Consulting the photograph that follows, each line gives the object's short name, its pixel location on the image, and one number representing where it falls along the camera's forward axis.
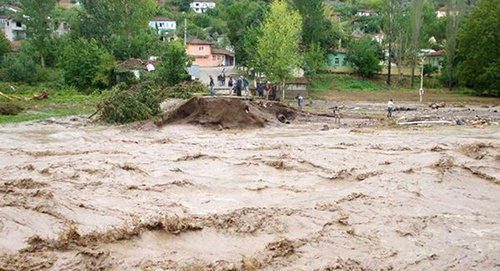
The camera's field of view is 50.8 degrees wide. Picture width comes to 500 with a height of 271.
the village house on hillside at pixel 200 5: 125.74
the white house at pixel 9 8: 89.66
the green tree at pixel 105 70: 43.81
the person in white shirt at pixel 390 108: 33.58
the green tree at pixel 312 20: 55.56
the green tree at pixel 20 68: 47.22
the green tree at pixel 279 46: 42.62
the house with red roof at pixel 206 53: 69.56
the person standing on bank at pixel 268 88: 35.31
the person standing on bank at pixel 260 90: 35.98
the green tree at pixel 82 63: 44.41
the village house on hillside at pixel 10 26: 80.12
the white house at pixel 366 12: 117.00
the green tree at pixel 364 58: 59.50
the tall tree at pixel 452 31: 56.75
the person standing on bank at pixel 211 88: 32.42
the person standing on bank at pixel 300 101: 36.84
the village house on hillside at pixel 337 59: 65.12
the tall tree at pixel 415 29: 57.16
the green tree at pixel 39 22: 52.78
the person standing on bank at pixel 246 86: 34.84
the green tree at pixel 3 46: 53.44
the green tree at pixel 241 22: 56.72
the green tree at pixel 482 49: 50.12
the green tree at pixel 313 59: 52.67
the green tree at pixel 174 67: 38.25
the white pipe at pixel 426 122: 29.70
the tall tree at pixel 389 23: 58.03
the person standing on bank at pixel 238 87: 33.03
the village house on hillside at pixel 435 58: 66.62
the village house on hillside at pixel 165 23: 96.12
